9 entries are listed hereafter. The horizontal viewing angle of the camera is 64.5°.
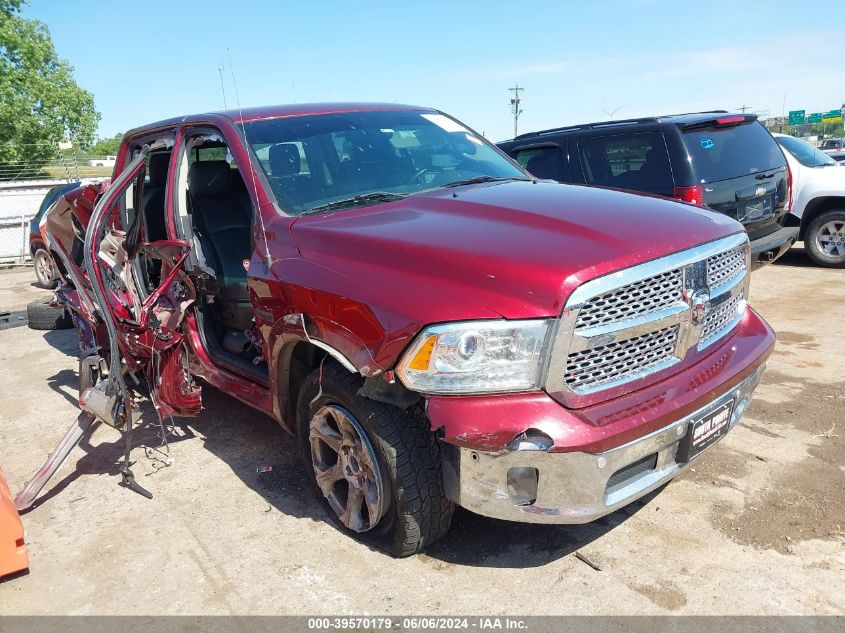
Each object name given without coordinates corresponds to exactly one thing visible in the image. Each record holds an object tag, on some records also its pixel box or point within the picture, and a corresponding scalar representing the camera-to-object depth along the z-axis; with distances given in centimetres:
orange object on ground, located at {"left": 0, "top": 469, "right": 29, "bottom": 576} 301
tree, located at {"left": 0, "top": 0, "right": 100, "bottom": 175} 3012
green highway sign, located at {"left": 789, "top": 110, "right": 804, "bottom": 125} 6575
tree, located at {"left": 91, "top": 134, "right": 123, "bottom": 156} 3684
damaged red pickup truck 242
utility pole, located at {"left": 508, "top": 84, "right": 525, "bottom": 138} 4703
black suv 651
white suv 856
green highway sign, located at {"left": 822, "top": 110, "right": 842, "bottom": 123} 6496
